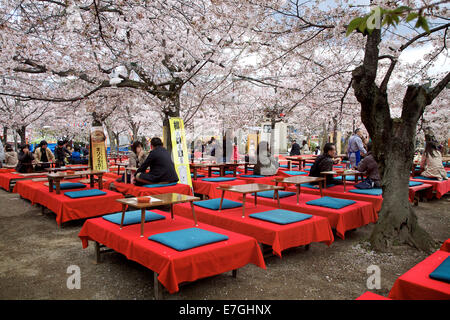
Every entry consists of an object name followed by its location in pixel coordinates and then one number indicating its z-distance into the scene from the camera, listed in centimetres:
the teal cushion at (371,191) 646
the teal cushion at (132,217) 430
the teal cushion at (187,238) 334
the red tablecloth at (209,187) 836
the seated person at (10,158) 1262
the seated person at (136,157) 853
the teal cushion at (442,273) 250
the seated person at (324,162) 708
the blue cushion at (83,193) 635
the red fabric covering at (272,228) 416
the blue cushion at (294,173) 1004
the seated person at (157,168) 714
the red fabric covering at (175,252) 306
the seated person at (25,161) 1063
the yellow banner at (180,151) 821
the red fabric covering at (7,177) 1033
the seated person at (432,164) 848
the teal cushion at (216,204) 548
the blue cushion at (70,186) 734
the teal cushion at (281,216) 448
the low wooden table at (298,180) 578
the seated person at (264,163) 1002
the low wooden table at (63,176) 666
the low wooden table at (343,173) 688
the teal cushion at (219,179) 894
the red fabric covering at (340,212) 506
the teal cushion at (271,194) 642
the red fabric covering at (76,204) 599
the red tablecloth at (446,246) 352
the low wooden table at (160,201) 388
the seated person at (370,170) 700
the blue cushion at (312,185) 738
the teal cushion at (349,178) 880
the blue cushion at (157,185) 721
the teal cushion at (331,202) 534
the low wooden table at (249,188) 492
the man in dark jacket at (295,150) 1703
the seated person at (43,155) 1135
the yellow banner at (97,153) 1061
